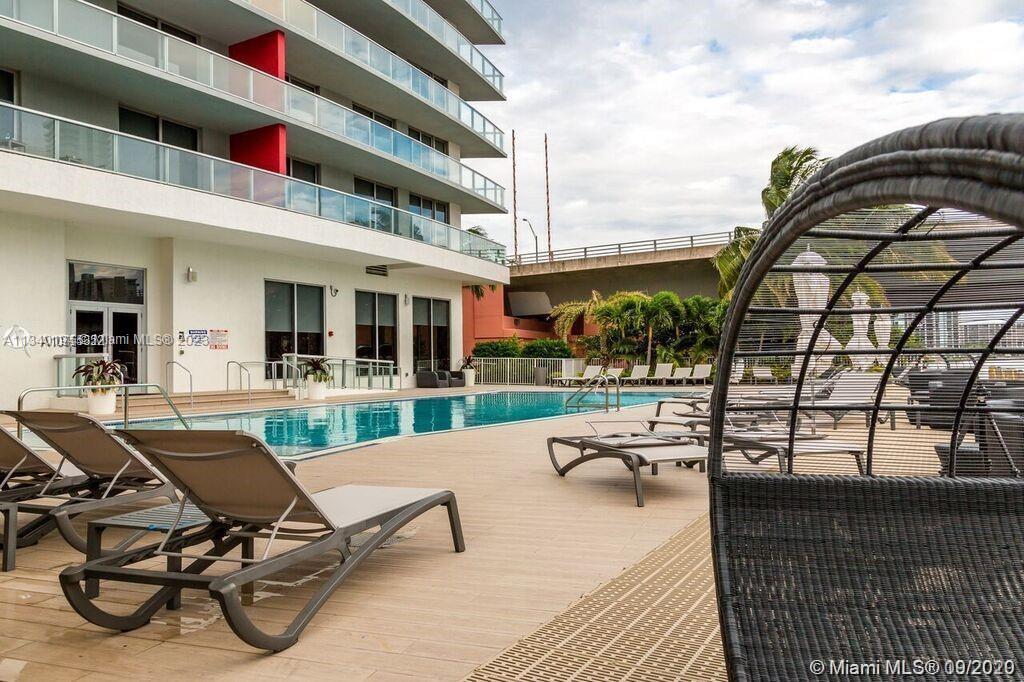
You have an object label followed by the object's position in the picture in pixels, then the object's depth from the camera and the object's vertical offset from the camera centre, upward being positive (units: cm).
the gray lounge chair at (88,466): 420 -68
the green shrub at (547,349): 2917 -19
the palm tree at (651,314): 2833 +105
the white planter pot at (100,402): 1347 -88
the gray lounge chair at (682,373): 2542 -107
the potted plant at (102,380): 1346 -50
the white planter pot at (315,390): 1878 -103
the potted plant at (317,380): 1878 -79
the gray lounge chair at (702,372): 2547 -103
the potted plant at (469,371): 2701 -90
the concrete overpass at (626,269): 3200 +328
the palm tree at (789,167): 2039 +464
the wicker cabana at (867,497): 183 -43
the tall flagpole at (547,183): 5103 +1078
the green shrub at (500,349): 2892 -15
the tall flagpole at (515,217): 5166 +864
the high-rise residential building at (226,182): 1381 +353
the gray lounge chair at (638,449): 578 -88
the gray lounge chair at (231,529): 277 -79
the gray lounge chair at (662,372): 2620 -104
